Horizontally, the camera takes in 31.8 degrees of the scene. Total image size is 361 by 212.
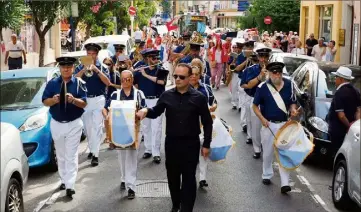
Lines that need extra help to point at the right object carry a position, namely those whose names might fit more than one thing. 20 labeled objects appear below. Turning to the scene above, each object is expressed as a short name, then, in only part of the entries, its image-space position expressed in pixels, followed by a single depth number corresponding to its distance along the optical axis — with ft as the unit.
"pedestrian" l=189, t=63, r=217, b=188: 27.79
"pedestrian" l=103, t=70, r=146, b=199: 27.02
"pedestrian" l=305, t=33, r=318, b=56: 84.38
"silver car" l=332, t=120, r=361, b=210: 22.66
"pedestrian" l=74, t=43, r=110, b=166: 33.68
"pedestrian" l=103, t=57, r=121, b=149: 34.86
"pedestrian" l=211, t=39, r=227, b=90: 69.21
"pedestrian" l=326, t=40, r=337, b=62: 73.36
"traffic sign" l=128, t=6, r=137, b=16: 112.73
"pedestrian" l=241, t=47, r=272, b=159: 35.17
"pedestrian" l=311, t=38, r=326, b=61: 75.25
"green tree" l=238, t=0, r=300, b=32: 122.71
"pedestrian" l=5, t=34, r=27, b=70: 64.89
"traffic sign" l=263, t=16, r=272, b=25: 116.37
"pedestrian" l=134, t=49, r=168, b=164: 34.71
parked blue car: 30.27
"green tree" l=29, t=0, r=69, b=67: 65.26
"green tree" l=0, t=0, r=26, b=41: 50.20
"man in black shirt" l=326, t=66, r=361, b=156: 28.14
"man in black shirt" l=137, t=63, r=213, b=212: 22.49
